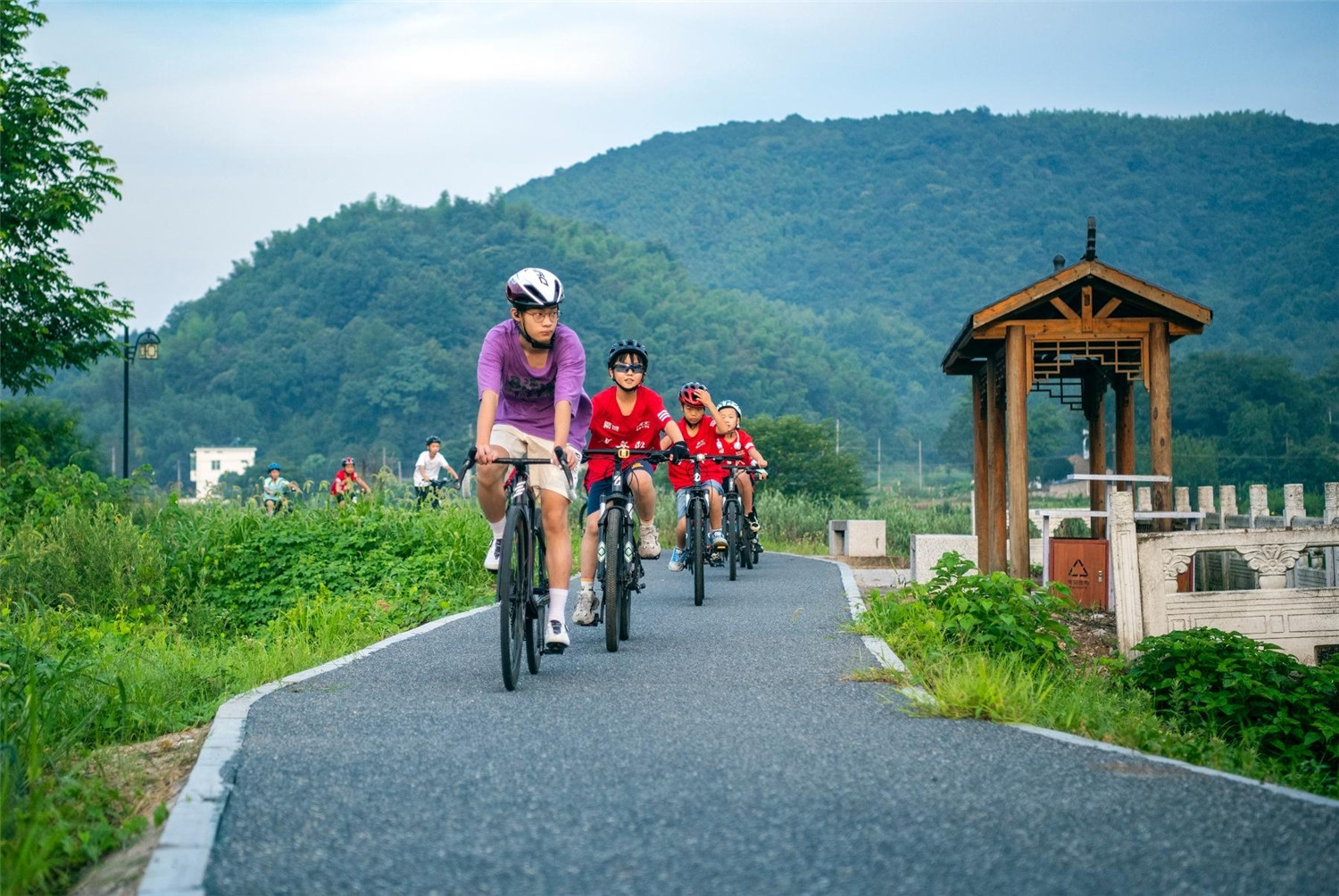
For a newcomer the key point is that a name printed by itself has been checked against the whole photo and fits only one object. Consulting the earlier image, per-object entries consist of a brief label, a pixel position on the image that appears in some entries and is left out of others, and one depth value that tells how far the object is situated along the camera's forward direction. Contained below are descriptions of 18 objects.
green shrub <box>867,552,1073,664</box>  8.28
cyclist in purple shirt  7.36
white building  108.97
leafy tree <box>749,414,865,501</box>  54.34
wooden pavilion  14.07
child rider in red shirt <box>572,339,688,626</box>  9.30
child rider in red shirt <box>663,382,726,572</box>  13.55
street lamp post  32.97
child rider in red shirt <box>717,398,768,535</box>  15.34
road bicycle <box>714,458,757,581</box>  14.85
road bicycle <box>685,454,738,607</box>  12.18
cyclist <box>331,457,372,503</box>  17.67
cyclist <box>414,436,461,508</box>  24.77
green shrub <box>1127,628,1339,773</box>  8.57
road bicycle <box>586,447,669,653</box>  8.61
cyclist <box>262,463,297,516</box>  17.74
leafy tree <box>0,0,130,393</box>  30.33
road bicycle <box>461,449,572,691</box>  6.85
